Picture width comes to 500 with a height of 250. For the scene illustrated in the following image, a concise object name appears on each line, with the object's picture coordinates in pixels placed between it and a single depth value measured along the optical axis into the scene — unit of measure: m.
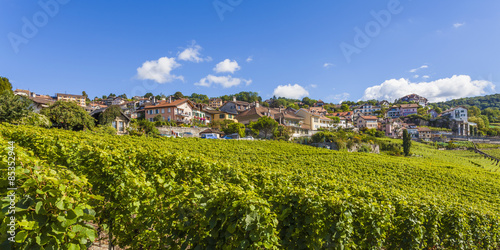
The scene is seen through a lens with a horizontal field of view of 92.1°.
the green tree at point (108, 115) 36.12
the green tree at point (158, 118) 54.51
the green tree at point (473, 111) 139.39
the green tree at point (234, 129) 51.80
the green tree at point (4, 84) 36.69
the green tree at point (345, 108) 149.84
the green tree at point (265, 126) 54.66
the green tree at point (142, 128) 31.73
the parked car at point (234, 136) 47.96
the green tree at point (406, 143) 57.16
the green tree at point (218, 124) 59.65
